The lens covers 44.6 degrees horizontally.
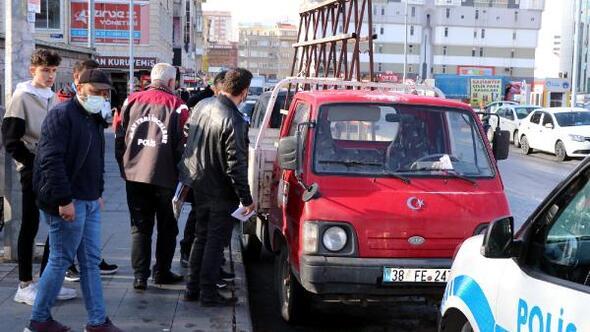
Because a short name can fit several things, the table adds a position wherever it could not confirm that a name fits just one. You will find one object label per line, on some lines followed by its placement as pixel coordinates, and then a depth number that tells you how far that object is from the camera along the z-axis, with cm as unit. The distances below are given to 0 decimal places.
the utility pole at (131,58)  3678
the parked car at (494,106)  3737
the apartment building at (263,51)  16249
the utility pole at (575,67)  3609
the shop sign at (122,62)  4709
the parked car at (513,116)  2834
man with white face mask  431
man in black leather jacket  535
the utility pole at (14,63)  647
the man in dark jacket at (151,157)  574
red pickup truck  496
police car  288
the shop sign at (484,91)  5359
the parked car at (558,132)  2156
